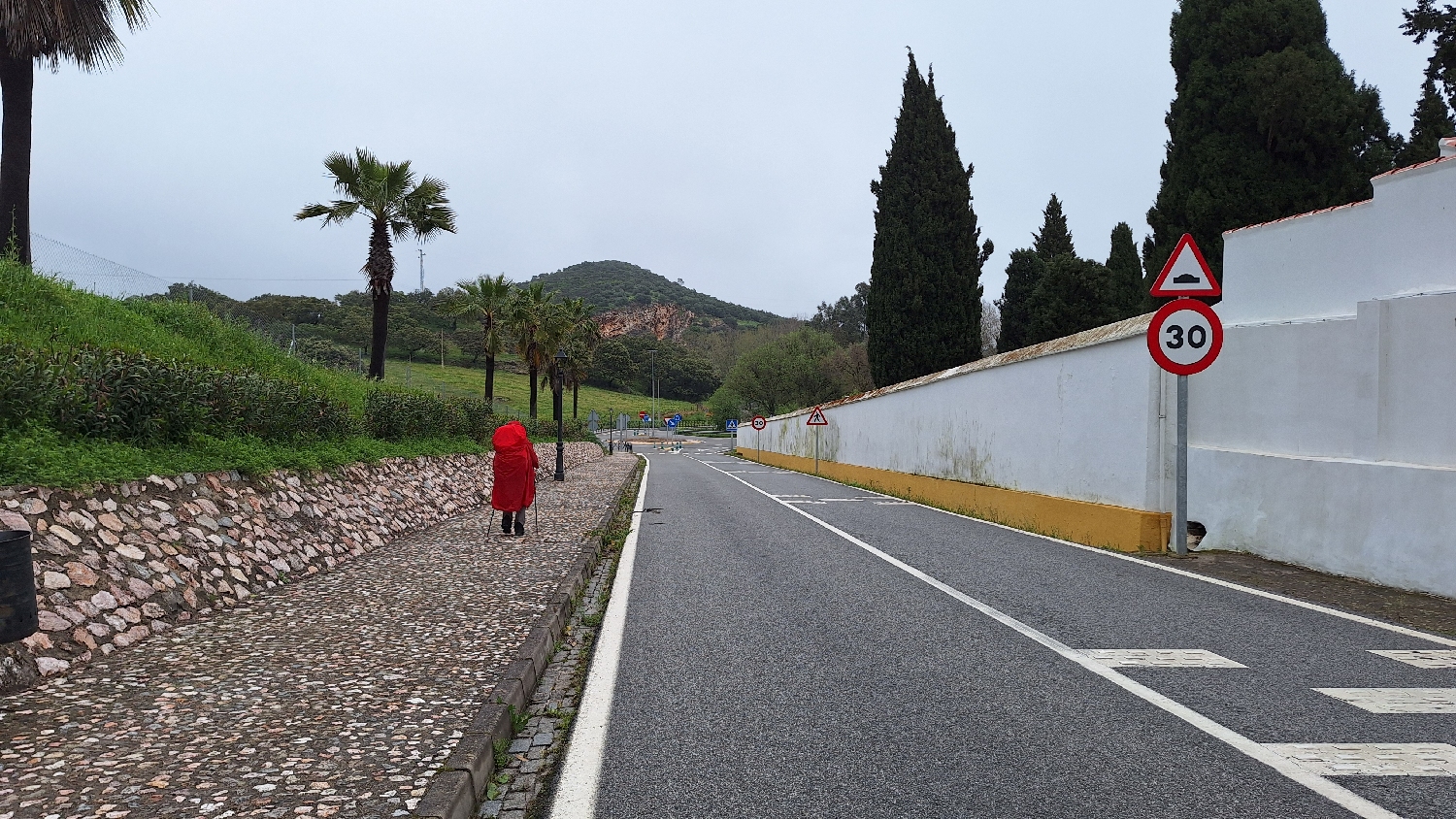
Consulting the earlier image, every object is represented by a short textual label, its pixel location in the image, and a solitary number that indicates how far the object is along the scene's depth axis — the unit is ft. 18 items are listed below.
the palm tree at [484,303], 119.75
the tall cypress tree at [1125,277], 101.35
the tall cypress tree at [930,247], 103.81
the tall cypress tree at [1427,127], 65.67
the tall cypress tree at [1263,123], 65.57
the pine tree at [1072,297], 119.03
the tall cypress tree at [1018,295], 133.28
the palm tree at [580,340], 157.17
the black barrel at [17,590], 12.23
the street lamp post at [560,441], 72.32
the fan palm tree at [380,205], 74.18
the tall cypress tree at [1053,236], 152.46
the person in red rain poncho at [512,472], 34.50
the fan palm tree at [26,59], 42.09
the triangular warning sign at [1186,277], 28.22
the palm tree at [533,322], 127.54
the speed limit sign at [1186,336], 27.61
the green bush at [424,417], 47.09
